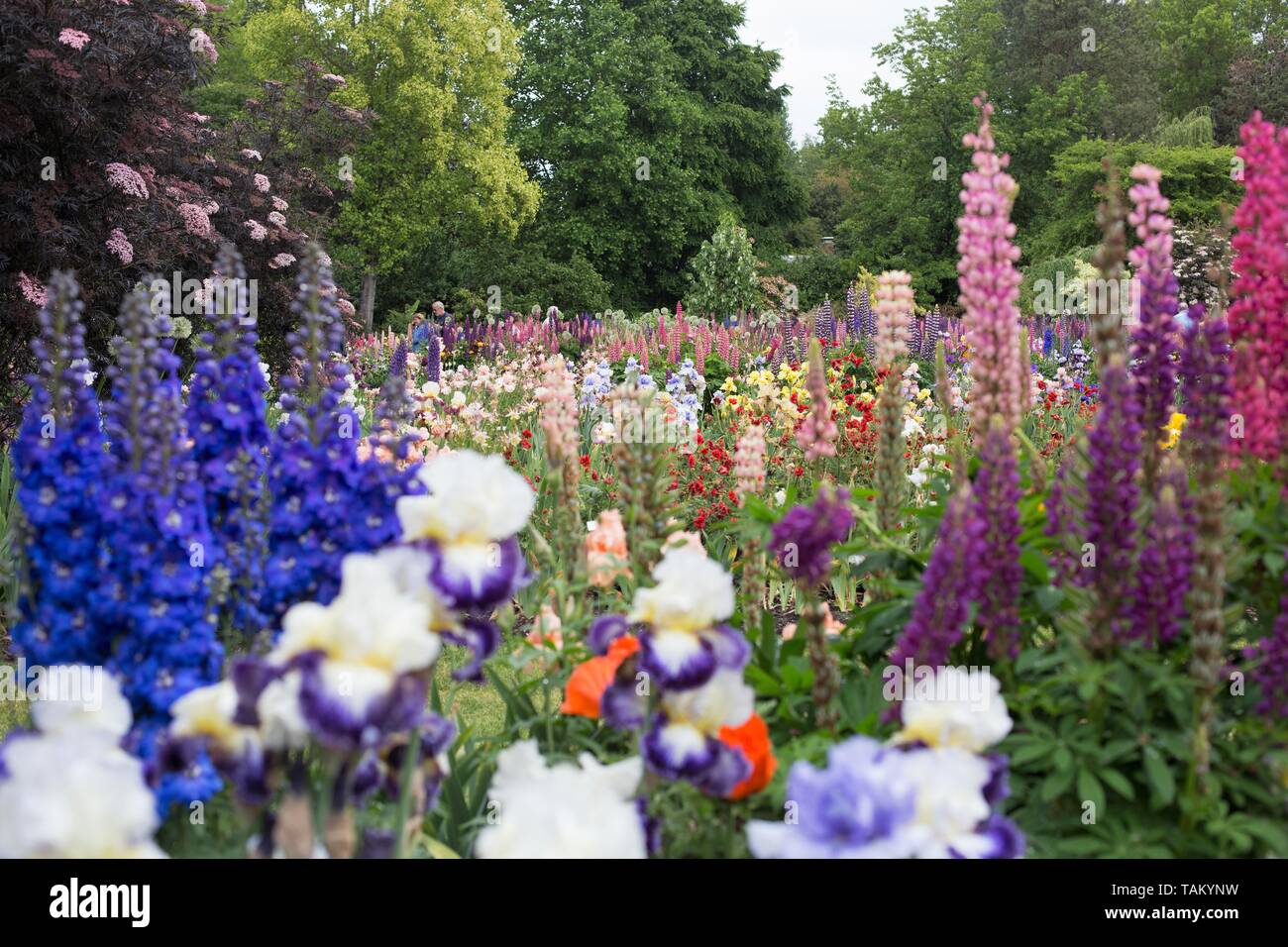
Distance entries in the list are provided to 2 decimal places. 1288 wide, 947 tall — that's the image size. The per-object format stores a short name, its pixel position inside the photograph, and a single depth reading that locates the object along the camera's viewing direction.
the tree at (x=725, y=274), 23.47
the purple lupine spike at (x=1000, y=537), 2.38
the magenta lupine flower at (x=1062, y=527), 2.49
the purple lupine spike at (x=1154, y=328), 2.57
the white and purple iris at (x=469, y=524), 1.90
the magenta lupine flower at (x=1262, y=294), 2.61
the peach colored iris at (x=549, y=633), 2.83
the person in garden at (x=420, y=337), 12.70
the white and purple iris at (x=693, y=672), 1.97
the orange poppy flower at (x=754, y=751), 2.17
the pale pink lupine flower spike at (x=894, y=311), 3.77
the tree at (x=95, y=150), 7.32
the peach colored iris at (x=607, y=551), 3.04
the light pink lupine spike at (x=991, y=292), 2.93
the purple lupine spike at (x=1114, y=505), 2.30
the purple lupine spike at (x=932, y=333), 11.02
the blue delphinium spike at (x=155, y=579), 2.29
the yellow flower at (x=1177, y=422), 4.67
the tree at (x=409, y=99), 25.72
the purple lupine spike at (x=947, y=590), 2.21
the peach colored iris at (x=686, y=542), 3.02
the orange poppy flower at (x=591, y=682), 2.48
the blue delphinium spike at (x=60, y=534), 2.38
